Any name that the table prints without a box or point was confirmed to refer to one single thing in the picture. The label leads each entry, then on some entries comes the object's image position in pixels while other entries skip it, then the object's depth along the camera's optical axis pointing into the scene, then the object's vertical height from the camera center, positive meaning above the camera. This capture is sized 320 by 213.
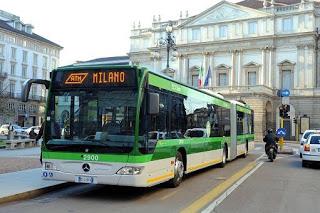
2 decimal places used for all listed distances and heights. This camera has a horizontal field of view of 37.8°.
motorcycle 24.92 -1.40
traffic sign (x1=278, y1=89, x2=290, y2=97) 34.21 +2.41
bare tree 49.19 +1.73
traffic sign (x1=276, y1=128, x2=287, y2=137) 34.32 -0.45
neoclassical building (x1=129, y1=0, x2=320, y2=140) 74.94 +12.37
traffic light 33.61 +1.07
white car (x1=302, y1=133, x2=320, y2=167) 20.58 -1.04
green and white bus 10.38 -0.05
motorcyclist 25.41 -0.73
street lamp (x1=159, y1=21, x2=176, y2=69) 29.76 +5.71
